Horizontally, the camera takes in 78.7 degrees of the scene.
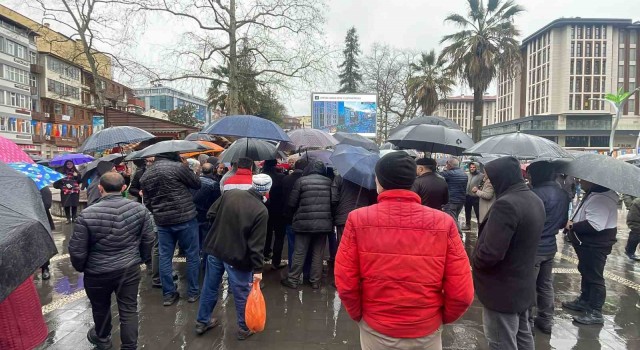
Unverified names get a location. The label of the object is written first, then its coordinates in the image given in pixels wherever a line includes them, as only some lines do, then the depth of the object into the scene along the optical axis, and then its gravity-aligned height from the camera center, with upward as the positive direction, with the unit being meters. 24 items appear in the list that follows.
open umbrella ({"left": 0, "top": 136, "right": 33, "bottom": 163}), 2.28 +0.00
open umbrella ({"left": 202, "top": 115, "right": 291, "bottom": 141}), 5.54 +0.38
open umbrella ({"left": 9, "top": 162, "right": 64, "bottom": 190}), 3.00 -0.17
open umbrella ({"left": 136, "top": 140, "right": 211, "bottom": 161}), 5.04 +0.09
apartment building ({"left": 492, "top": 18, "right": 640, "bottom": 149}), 64.44 +13.67
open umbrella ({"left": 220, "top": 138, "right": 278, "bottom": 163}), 6.36 +0.06
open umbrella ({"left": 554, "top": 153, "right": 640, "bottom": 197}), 3.87 -0.14
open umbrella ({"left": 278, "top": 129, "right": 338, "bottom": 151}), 6.68 +0.29
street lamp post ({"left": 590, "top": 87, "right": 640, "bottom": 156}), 25.81 +4.12
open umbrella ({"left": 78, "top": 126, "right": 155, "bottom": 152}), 6.11 +0.25
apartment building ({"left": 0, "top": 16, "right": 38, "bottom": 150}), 43.59 +8.10
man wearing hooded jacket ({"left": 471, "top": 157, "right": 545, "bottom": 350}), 2.79 -0.71
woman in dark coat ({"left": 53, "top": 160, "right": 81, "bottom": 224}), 9.69 -0.82
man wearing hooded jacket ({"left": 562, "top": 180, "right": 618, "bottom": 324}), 4.32 -0.88
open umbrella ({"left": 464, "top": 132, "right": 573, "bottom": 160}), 4.30 +0.11
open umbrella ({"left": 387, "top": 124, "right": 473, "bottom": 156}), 6.13 +0.30
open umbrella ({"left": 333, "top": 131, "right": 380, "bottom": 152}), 8.65 +0.35
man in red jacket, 2.07 -0.59
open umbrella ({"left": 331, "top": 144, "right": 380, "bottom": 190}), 5.09 -0.14
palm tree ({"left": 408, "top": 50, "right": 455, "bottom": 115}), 27.70 +4.86
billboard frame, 18.36 +2.72
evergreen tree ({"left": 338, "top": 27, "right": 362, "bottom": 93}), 48.88 +10.64
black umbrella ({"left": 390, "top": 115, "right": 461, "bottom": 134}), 7.06 +0.65
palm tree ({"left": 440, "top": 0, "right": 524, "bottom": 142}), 19.72 +5.48
